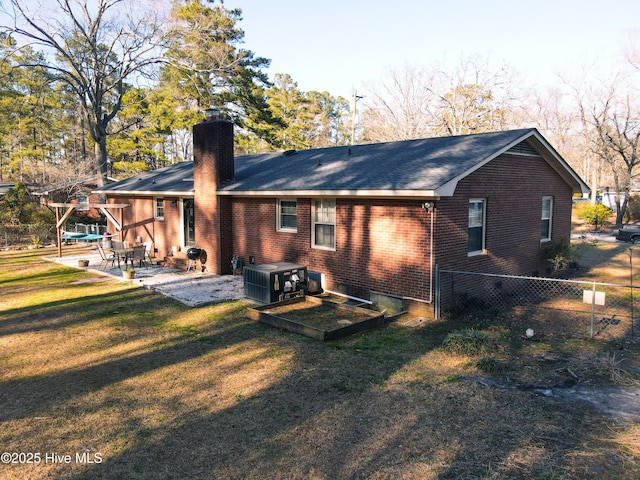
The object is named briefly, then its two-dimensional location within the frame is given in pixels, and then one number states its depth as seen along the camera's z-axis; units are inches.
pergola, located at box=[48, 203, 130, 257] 685.5
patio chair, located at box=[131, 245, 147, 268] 626.7
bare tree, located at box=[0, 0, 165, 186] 1002.8
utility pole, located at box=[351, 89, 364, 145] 1250.1
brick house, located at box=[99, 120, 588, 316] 382.3
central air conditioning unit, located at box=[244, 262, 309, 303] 418.9
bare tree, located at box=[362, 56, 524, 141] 1406.3
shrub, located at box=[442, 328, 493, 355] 290.4
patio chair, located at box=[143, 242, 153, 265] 684.1
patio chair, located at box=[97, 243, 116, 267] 653.4
